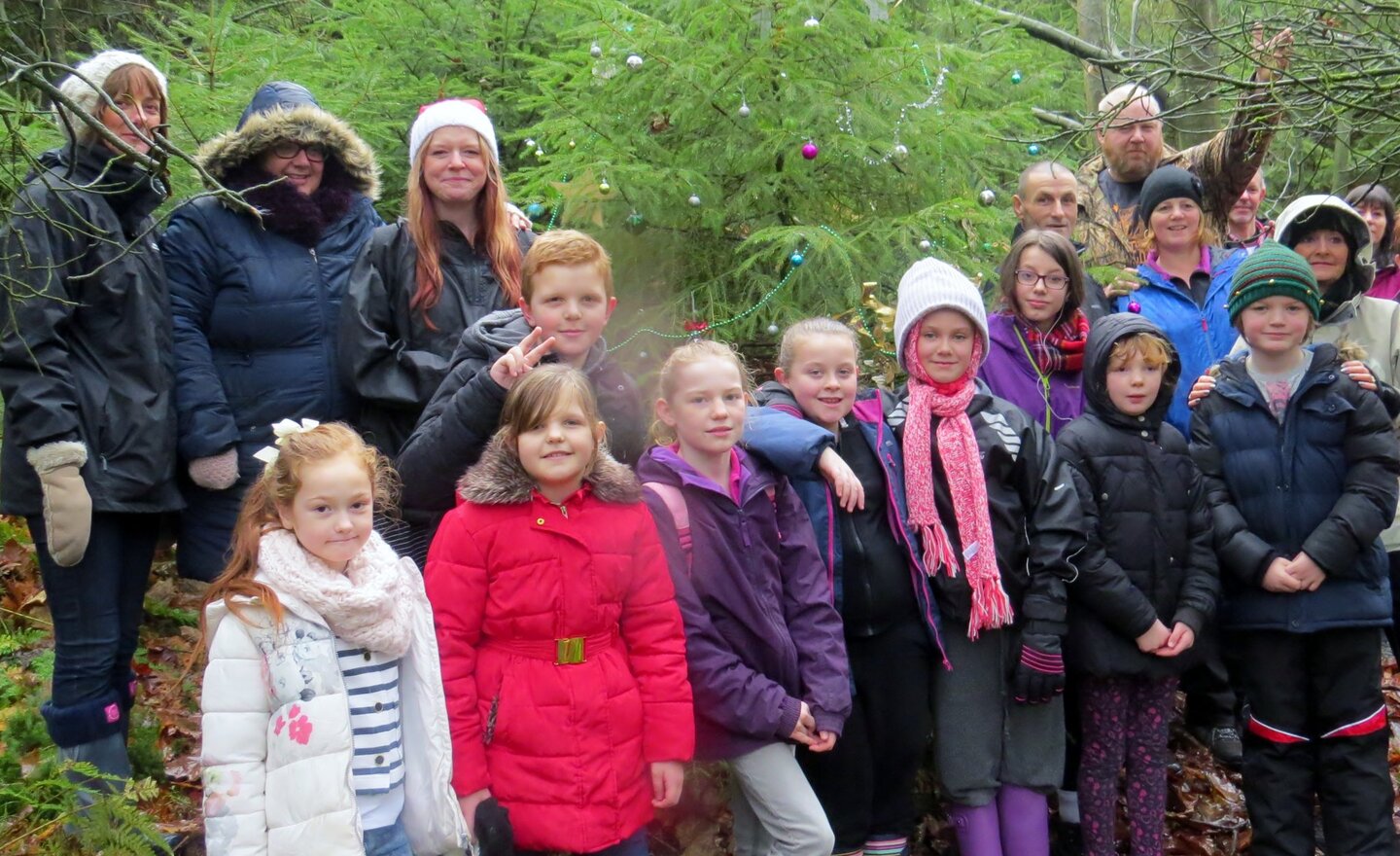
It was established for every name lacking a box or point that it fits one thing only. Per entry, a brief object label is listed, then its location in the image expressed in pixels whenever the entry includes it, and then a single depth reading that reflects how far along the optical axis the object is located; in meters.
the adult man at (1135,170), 5.61
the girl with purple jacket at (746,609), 3.63
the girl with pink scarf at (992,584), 4.04
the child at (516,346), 3.62
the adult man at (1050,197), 5.35
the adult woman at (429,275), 4.00
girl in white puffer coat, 2.88
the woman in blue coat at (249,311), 4.12
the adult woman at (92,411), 3.72
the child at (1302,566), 4.32
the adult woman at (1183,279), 5.15
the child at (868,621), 3.96
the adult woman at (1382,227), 6.08
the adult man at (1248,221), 6.31
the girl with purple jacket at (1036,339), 4.60
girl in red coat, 3.32
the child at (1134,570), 4.20
